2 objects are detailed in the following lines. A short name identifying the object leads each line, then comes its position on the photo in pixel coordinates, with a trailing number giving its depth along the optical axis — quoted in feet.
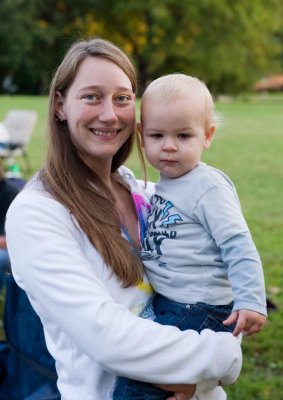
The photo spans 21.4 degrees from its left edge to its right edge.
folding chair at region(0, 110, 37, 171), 40.50
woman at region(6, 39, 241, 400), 6.11
